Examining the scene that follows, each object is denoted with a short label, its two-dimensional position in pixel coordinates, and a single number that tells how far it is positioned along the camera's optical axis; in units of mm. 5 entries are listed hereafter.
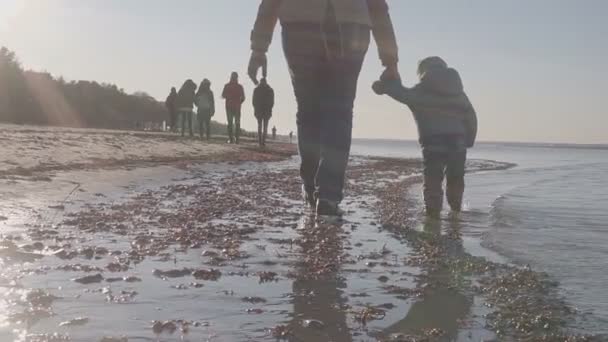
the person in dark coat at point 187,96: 23062
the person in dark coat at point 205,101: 21578
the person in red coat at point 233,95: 19953
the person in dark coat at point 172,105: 28250
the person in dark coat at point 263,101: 19094
